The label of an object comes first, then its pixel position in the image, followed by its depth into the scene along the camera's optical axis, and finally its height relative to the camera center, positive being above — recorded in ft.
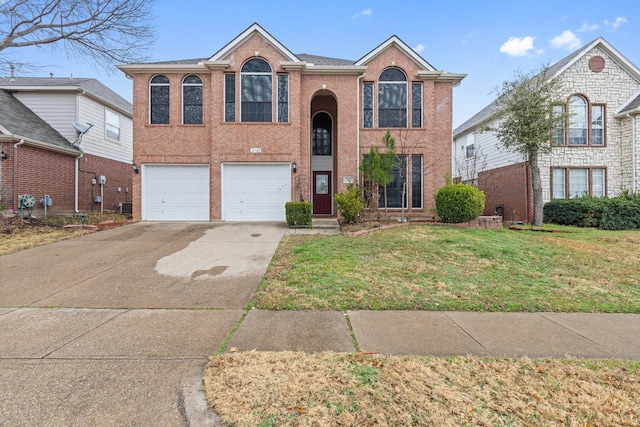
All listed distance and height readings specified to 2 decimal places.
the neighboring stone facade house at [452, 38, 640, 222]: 49.26 +12.11
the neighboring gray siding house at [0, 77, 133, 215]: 40.27 +9.70
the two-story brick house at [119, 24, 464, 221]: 42.78 +11.98
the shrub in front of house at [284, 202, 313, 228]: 37.14 -0.46
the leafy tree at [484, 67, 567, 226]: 42.11 +12.40
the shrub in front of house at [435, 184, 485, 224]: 34.92 +0.65
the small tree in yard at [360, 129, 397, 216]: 37.50 +5.21
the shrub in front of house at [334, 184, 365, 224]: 36.24 +0.57
